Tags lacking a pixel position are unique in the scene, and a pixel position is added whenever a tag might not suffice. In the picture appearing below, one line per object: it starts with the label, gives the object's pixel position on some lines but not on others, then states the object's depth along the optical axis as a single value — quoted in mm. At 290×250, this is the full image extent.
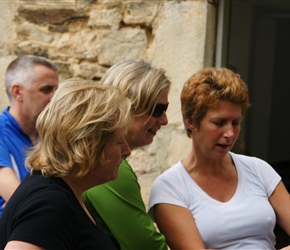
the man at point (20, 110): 6582
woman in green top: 5074
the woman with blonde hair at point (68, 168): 3971
